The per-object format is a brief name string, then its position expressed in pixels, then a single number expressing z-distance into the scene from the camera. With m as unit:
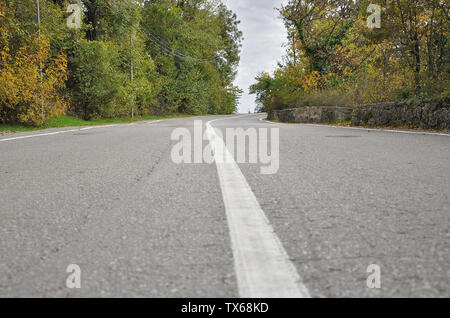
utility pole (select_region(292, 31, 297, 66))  24.74
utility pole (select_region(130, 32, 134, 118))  27.58
